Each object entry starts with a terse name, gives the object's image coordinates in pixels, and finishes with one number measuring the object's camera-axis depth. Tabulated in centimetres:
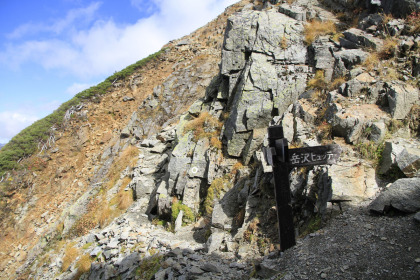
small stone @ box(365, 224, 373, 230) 484
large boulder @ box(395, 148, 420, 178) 556
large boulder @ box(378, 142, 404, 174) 598
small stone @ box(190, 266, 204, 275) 595
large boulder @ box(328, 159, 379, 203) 573
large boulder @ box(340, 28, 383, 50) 948
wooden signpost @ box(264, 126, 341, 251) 505
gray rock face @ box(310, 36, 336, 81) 1035
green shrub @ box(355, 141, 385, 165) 646
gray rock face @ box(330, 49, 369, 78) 930
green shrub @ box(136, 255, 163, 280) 706
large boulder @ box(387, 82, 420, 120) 714
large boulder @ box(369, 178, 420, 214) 485
